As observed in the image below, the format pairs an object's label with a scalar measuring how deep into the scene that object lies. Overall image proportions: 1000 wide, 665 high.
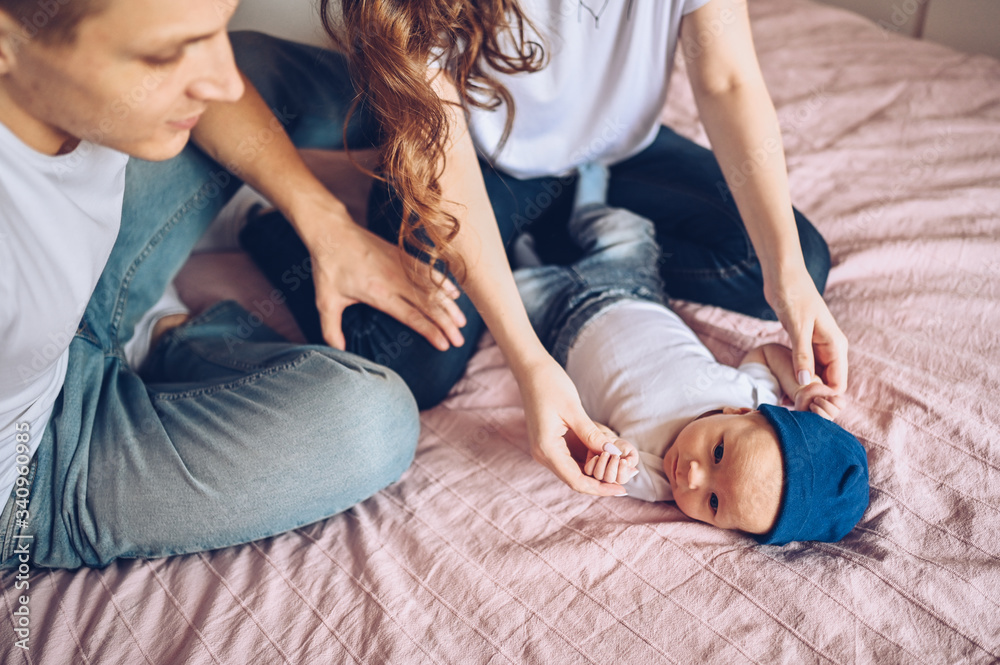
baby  0.76
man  0.56
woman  0.79
